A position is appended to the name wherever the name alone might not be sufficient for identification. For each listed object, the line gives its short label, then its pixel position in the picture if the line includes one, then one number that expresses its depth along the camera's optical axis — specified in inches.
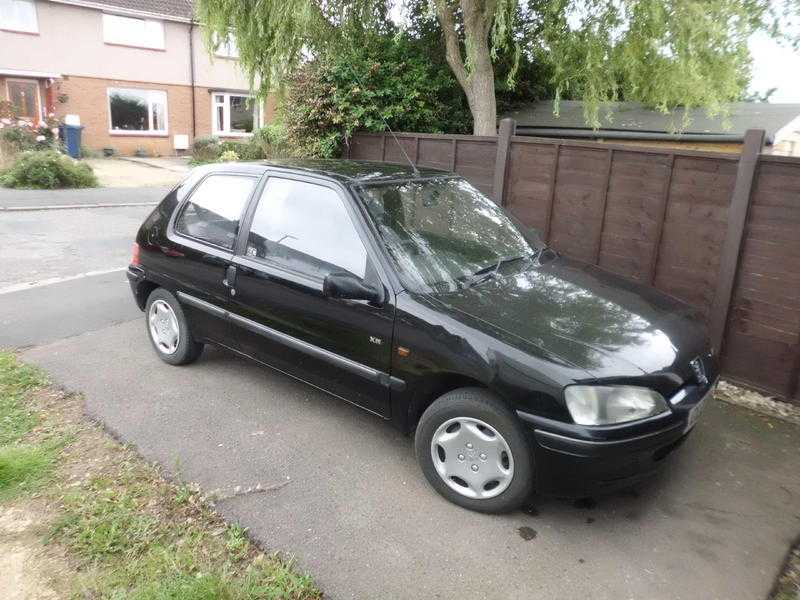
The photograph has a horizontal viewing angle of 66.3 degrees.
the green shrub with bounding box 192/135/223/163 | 901.6
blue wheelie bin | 820.6
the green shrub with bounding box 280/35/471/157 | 309.3
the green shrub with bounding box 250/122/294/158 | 690.9
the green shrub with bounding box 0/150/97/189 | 575.5
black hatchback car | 113.1
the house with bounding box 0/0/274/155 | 841.5
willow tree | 247.9
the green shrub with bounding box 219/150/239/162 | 786.8
